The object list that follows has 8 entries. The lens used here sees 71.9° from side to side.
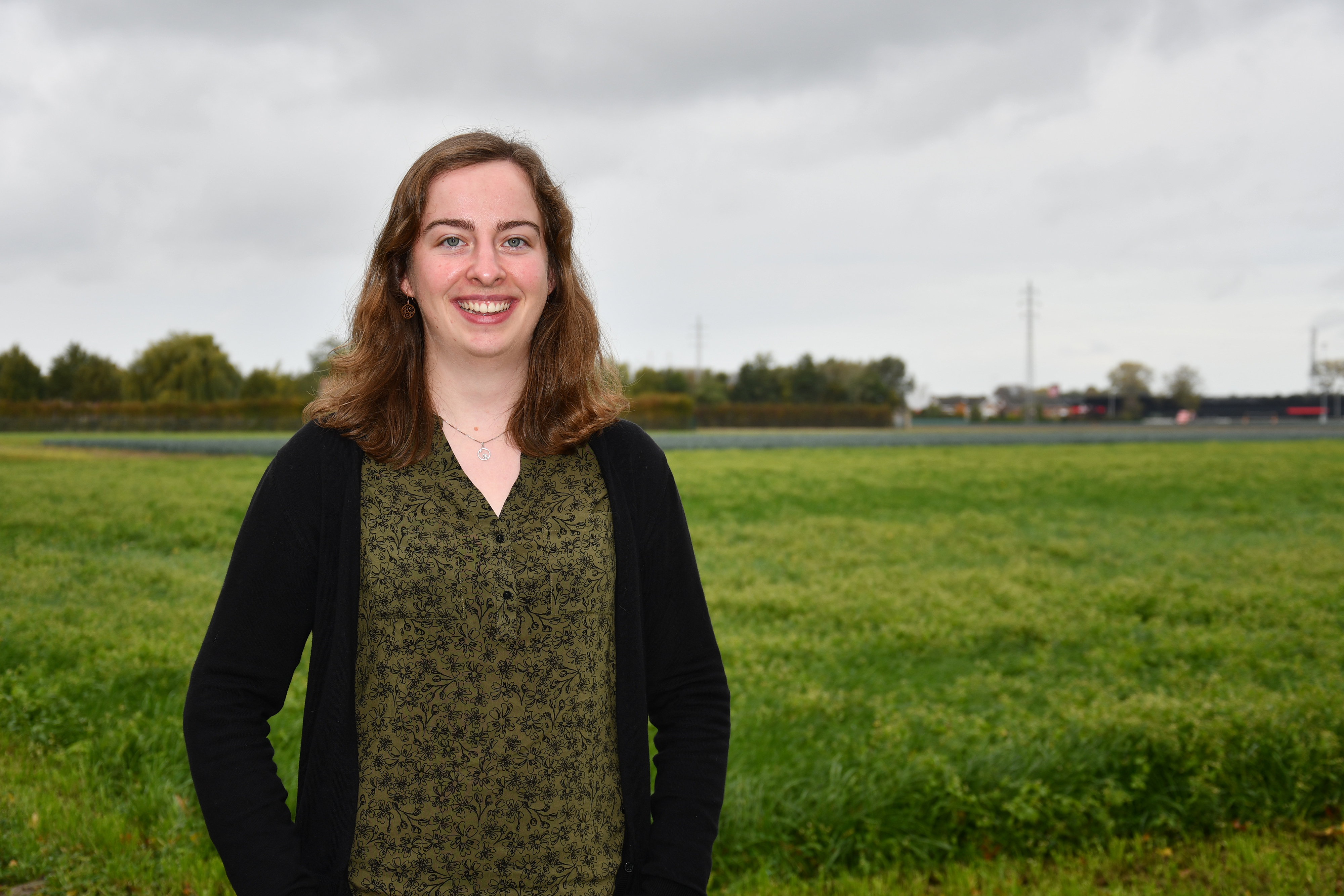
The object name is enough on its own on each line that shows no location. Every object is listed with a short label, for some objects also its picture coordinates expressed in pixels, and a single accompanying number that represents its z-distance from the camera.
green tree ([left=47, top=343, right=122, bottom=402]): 45.44
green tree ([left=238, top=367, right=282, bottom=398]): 50.47
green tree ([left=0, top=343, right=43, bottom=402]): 39.66
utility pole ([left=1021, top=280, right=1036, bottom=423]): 71.00
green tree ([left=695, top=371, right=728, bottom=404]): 67.12
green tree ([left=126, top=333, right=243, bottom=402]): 47.50
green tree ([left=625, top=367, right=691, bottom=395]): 65.69
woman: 1.72
